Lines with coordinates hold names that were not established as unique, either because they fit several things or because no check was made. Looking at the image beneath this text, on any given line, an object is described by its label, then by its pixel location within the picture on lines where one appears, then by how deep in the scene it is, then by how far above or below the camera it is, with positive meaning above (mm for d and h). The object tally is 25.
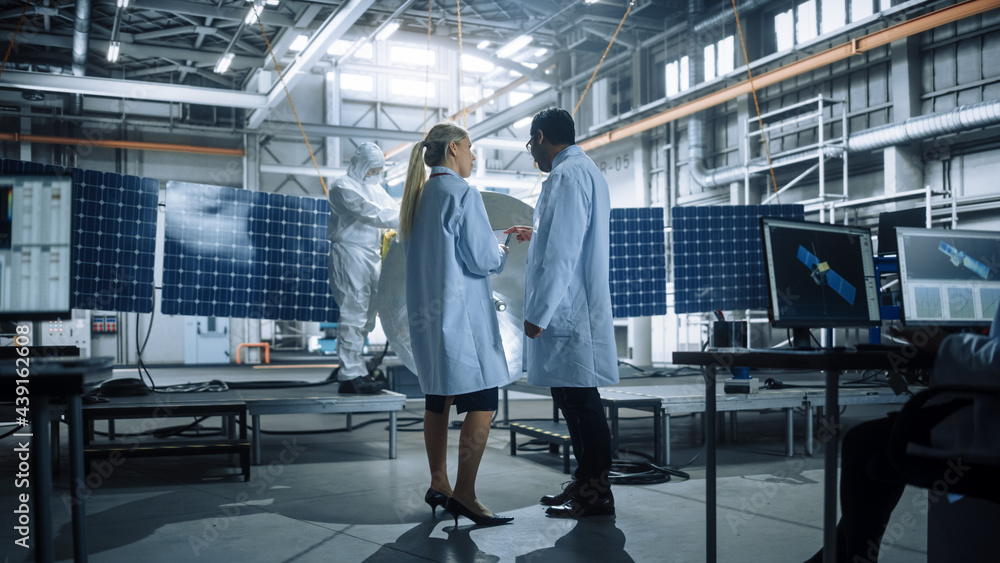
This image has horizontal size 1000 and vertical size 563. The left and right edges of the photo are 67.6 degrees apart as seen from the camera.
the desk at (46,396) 1376 -181
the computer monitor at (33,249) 1816 +128
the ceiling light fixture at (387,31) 11702 +4269
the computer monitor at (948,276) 3309 +86
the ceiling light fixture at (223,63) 13492 +4393
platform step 4516 -867
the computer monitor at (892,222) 6130 +626
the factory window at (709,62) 13055 +4118
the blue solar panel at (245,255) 5719 +356
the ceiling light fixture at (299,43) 13090 +4689
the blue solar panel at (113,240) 5203 +437
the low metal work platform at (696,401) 4570 -674
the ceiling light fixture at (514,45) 12469 +4308
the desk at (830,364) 1826 -180
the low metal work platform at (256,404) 4387 -656
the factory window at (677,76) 13594 +4080
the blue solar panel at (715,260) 6707 +332
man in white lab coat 3203 -59
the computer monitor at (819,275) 2820 +82
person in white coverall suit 5281 +257
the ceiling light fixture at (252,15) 11009 +4423
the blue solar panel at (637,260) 6789 +342
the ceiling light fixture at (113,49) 12445 +4268
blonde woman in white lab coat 3107 -44
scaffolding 10492 +2196
